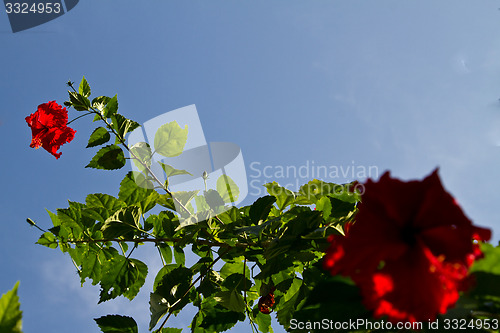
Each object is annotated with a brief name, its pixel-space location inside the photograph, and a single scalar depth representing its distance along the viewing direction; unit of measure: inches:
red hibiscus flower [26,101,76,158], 78.2
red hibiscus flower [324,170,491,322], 38.0
